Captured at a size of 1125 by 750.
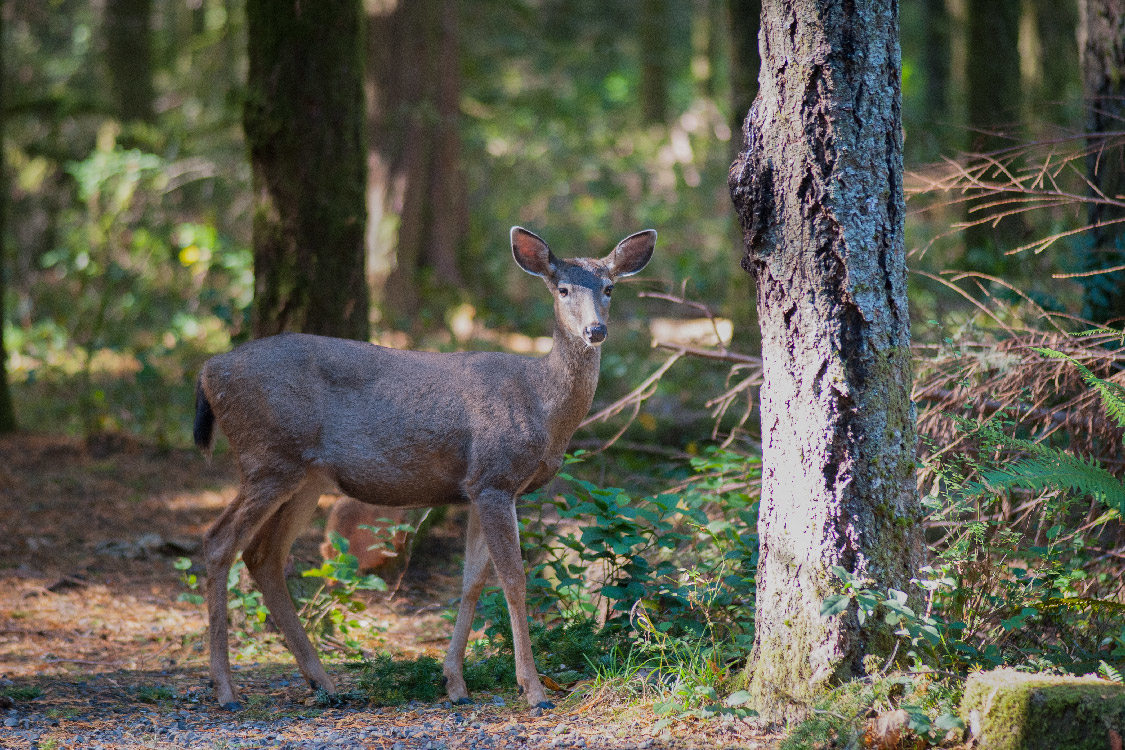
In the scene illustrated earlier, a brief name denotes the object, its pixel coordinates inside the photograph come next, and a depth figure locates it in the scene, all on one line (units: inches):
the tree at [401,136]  1085.8
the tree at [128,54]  1241.4
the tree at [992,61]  1032.8
